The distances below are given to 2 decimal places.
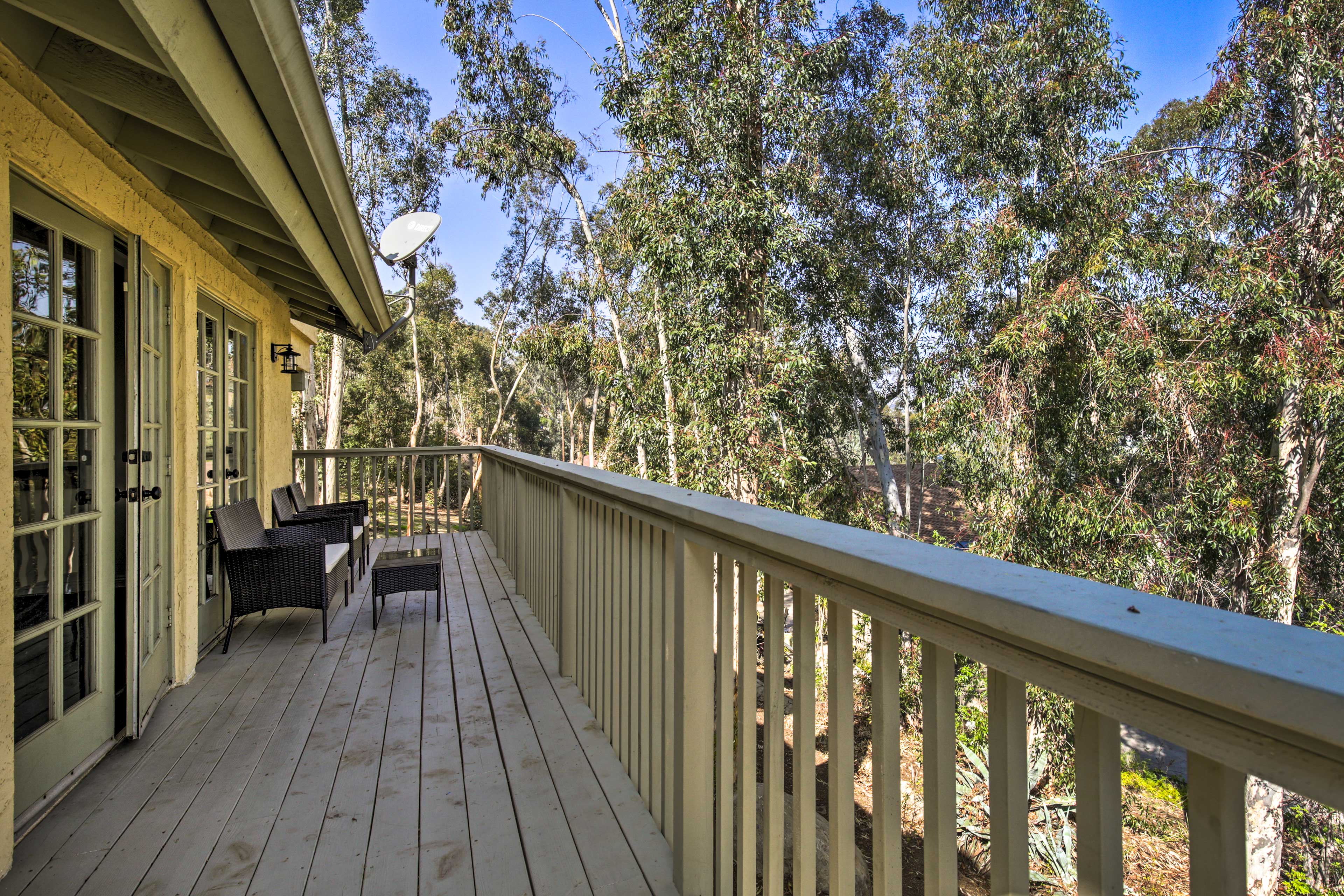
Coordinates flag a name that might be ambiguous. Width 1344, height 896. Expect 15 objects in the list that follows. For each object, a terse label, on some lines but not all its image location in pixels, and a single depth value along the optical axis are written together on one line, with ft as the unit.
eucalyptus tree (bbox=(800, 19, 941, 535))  38.24
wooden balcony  1.78
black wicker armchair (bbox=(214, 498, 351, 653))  11.53
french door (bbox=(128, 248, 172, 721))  8.28
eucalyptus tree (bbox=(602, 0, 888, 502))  31.68
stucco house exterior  5.32
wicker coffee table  12.64
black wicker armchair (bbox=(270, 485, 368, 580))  15.64
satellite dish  17.33
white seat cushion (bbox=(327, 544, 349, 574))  12.94
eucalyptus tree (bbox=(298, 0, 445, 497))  43.34
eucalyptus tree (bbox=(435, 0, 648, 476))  41.27
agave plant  19.35
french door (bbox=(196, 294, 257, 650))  11.43
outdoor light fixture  16.25
